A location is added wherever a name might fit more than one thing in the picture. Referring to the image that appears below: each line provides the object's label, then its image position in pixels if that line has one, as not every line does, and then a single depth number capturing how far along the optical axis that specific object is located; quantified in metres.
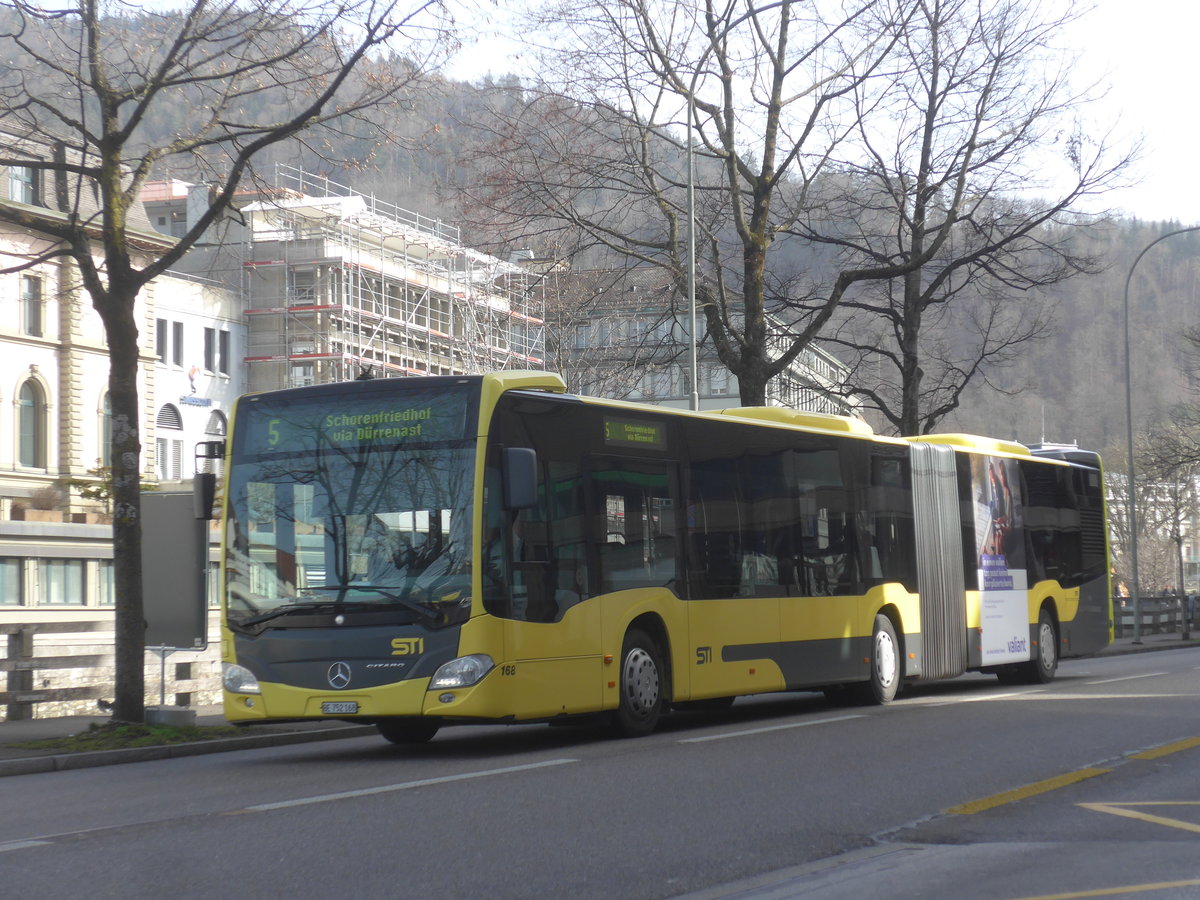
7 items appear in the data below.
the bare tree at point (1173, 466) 46.97
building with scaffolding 63.84
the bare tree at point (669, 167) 24.92
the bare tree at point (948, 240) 27.22
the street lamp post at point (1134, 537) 39.53
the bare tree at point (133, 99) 14.51
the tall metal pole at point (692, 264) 25.94
